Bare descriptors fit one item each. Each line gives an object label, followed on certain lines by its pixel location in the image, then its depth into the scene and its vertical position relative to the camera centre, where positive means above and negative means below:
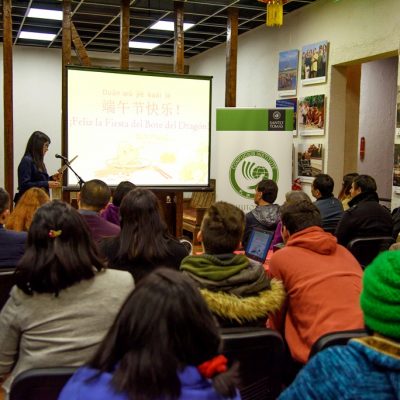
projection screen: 5.29 +0.19
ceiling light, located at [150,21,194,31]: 7.41 +1.69
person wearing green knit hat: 1.06 -0.42
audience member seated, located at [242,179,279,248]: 3.96 -0.47
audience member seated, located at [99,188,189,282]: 2.42 -0.44
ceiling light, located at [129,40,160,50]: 8.90 +1.70
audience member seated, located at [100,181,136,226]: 3.67 -0.42
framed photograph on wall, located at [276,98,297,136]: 6.69 +0.55
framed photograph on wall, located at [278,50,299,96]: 6.72 +0.98
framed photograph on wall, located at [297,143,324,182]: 6.30 -0.14
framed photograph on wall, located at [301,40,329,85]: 6.16 +1.02
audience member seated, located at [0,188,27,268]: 2.57 -0.49
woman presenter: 4.95 -0.23
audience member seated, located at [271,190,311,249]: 3.12 -0.54
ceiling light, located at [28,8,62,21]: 6.85 +1.69
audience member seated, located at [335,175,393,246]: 3.96 -0.53
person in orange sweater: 2.10 -0.56
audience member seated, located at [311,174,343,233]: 4.39 -0.45
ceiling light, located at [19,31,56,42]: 8.20 +1.68
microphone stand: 4.81 -0.23
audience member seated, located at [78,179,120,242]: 3.09 -0.37
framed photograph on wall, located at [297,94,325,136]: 6.21 +0.41
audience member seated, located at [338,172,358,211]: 4.75 -0.32
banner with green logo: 5.93 -0.06
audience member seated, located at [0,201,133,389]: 1.60 -0.48
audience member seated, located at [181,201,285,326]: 1.86 -0.46
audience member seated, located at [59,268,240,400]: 0.96 -0.38
